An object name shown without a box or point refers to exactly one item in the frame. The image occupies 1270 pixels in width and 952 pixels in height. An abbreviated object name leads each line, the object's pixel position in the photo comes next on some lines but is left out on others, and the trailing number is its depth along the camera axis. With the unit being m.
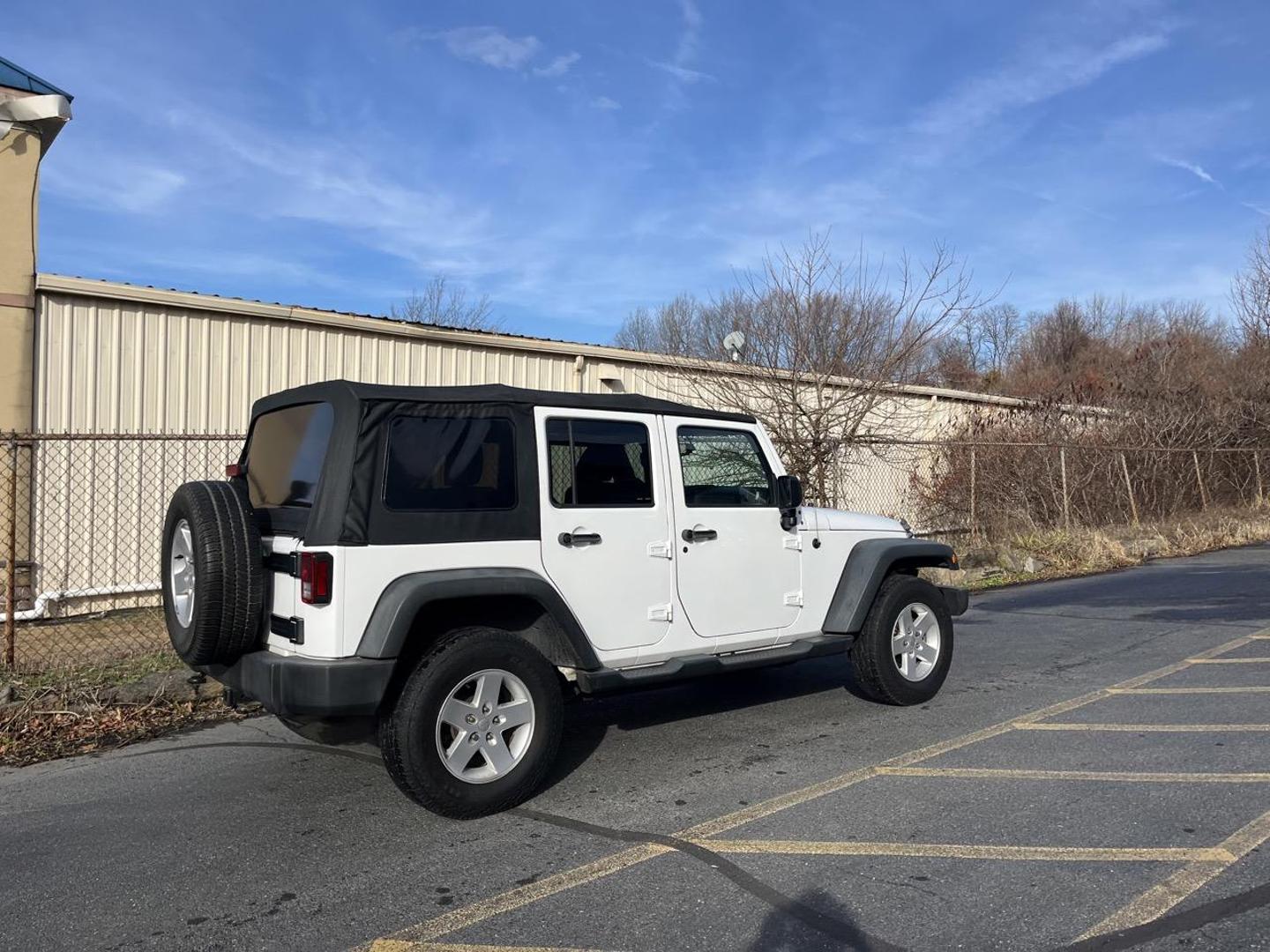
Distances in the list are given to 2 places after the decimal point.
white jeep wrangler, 4.39
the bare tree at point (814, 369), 12.19
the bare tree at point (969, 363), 28.12
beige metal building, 8.89
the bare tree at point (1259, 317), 26.02
